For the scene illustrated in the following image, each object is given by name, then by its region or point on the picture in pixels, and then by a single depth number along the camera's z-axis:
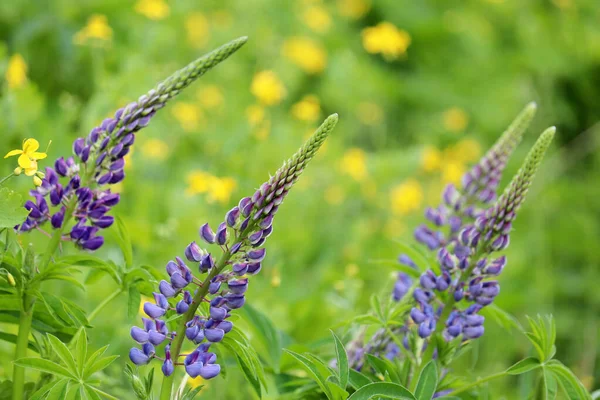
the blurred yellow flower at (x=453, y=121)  14.23
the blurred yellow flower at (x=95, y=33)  8.61
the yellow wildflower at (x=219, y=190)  8.09
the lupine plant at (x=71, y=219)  3.72
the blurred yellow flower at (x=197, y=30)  13.41
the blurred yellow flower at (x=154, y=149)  9.96
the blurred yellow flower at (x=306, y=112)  10.73
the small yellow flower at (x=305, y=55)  13.75
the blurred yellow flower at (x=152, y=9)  10.15
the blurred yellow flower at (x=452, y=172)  12.23
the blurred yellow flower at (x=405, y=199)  11.20
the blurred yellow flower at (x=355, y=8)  17.00
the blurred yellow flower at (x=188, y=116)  10.84
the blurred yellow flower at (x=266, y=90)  9.49
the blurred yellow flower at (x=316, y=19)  15.13
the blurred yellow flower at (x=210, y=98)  11.72
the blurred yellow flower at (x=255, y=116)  9.31
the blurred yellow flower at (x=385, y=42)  11.65
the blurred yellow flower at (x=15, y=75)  8.13
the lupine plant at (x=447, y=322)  3.82
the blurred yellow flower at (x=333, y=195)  11.22
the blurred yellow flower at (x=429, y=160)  11.96
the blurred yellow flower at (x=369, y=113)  12.55
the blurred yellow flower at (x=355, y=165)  11.16
